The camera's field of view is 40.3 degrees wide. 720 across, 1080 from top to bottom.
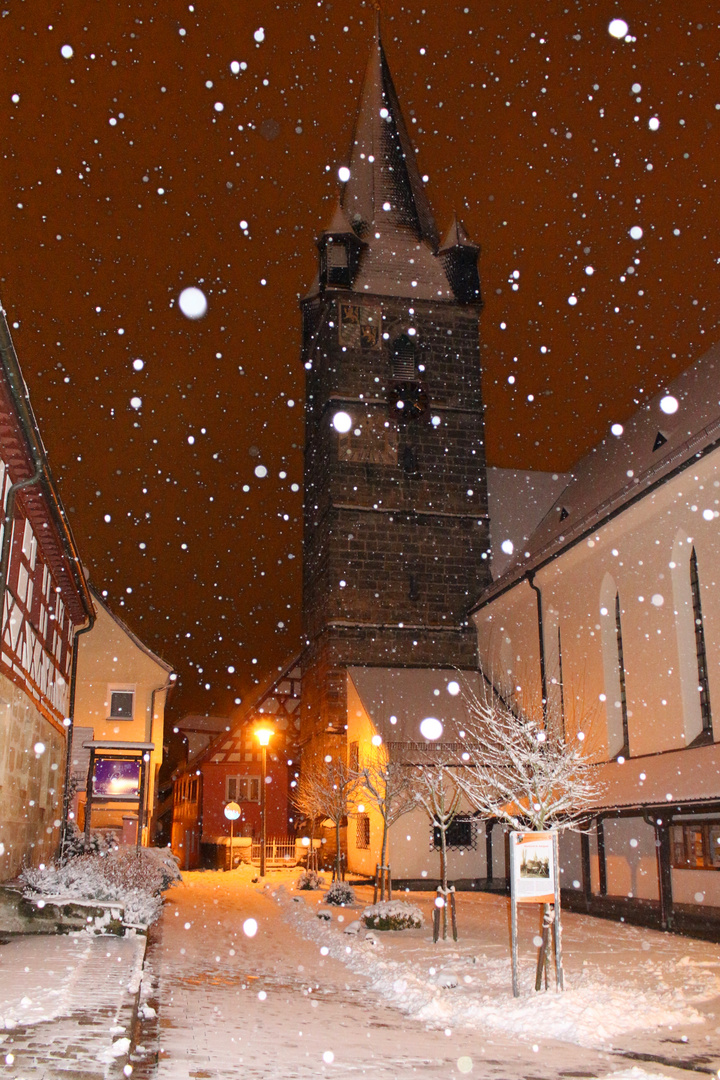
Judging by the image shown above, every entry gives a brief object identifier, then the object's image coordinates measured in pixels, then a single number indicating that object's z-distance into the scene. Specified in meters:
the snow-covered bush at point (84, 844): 24.89
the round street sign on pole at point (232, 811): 38.69
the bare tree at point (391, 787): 22.77
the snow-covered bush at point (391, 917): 17.72
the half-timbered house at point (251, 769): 43.75
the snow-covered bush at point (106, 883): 16.62
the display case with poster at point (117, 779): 29.14
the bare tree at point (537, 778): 12.65
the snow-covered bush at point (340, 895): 22.30
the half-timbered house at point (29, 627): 14.60
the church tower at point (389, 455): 33.84
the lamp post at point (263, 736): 31.91
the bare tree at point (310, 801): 30.24
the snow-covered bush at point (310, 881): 27.19
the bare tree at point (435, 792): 18.38
